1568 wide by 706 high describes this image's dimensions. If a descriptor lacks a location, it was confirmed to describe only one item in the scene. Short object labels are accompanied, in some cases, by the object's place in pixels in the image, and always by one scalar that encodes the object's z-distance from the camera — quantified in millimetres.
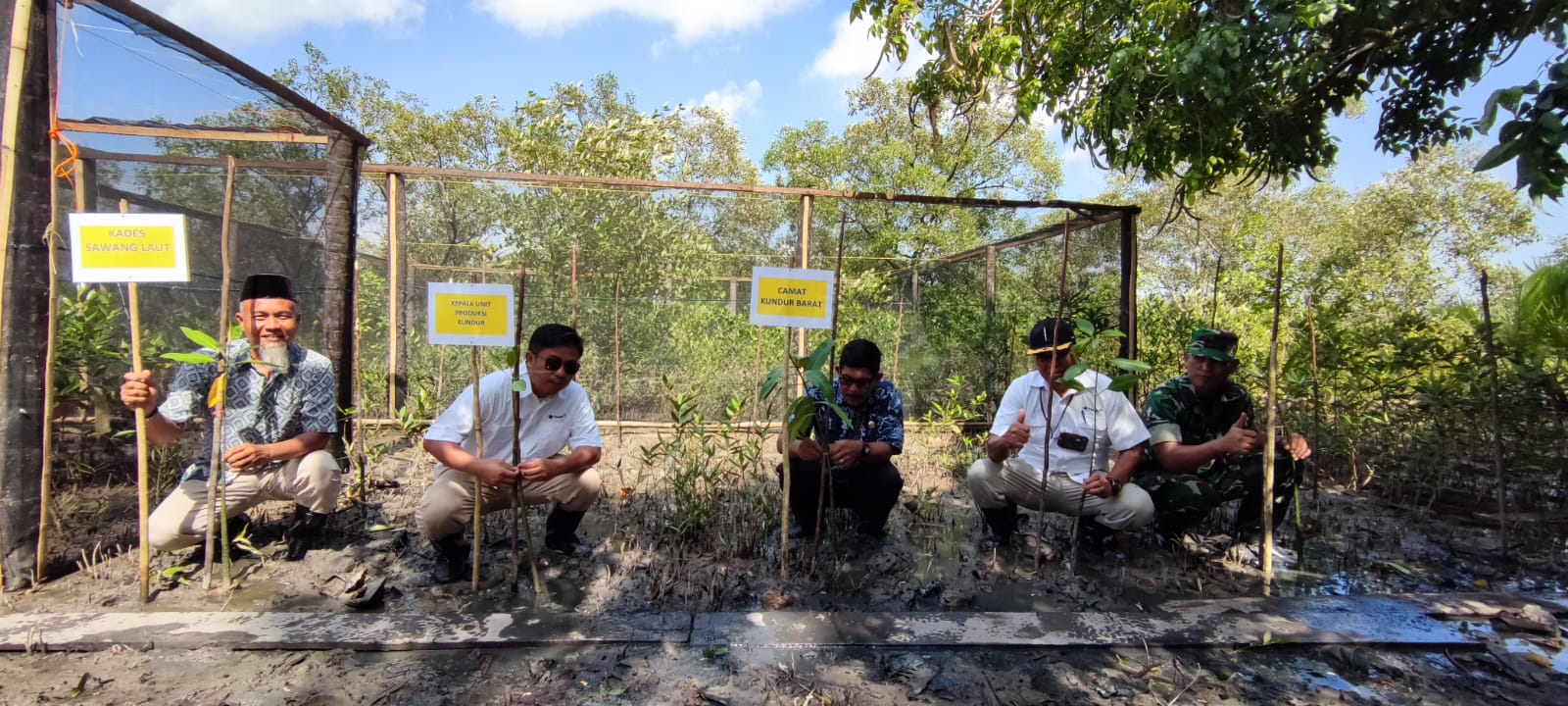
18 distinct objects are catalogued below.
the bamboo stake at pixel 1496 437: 3379
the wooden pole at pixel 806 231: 5152
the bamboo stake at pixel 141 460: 2457
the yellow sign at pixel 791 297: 2912
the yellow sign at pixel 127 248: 2434
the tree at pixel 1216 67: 3699
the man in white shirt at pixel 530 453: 2859
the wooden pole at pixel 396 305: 4949
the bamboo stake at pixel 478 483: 2691
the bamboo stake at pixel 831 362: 2881
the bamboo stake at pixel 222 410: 2559
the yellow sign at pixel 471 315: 2617
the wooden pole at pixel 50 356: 2562
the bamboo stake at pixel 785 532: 2886
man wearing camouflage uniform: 3367
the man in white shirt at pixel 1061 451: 3219
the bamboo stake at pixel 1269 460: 2883
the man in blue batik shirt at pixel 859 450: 3291
